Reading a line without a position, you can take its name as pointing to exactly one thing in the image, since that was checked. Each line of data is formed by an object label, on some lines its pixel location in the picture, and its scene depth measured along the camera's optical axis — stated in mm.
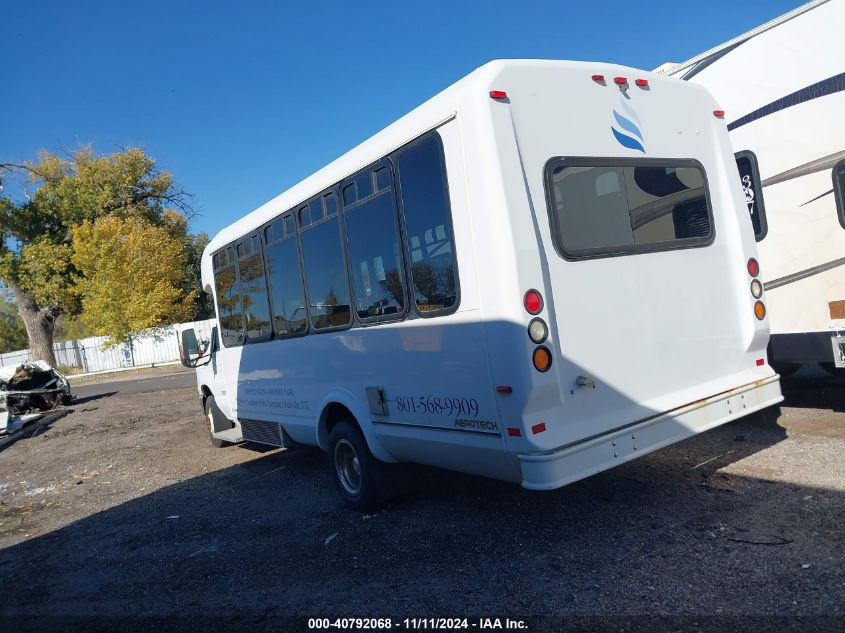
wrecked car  16141
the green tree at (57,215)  35500
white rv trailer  5750
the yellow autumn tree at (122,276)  34688
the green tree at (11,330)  63375
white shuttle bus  3992
